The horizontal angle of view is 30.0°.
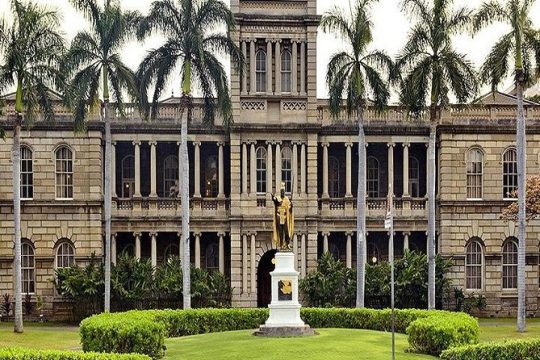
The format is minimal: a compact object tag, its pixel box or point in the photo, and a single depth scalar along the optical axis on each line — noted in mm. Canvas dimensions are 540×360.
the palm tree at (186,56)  43156
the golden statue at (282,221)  36844
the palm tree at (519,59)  41406
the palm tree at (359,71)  44750
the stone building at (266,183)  50094
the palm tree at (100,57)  43219
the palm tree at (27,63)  41156
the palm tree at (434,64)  43094
